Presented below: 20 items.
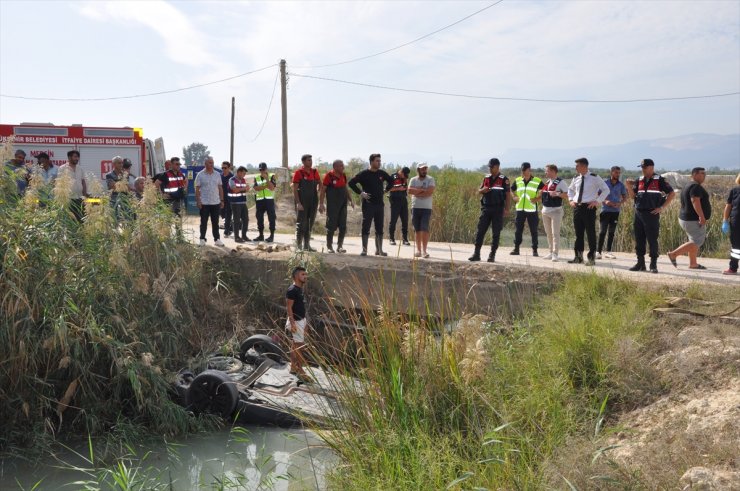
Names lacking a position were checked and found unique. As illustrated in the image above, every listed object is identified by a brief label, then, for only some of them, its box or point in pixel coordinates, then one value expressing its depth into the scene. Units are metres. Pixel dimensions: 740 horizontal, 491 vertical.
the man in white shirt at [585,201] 11.29
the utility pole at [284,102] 25.59
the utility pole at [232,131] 38.10
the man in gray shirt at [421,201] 12.26
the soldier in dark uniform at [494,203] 11.48
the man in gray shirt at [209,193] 13.01
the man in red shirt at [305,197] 12.18
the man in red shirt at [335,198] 11.98
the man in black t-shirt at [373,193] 11.99
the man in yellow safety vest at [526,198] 13.09
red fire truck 15.87
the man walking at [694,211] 10.52
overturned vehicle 8.09
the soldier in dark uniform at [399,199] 13.88
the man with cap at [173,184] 12.98
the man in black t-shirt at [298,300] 8.59
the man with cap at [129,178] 12.03
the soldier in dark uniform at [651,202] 10.41
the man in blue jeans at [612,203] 12.45
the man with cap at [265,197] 14.60
